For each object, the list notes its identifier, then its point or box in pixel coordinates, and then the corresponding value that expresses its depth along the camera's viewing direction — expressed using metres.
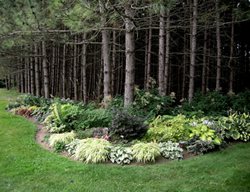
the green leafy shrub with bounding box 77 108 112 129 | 7.66
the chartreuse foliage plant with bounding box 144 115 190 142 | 6.42
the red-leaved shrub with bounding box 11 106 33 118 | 11.23
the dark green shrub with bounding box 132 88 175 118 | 8.90
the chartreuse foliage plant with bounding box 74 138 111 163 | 5.73
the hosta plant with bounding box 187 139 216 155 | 5.90
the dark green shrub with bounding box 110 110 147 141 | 6.56
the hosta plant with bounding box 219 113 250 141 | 6.68
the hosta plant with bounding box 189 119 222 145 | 6.05
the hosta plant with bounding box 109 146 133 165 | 5.66
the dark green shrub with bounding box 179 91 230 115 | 9.88
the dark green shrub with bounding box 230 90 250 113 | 9.89
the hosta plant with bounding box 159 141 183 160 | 5.76
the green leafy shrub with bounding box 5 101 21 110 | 13.60
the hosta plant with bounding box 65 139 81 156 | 6.30
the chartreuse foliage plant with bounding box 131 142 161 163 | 5.59
